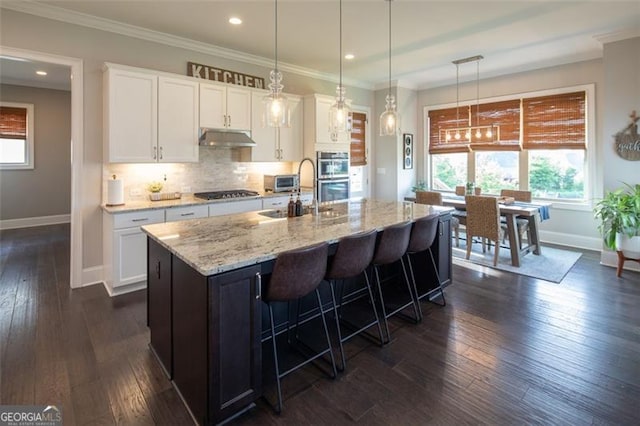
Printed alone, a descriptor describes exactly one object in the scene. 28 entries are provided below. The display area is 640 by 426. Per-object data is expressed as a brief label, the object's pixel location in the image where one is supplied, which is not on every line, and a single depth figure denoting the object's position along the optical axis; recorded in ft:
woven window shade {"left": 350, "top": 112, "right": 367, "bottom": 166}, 22.58
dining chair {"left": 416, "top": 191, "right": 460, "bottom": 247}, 17.88
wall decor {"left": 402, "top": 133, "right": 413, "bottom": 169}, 23.48
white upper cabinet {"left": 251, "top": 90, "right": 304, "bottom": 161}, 16.25
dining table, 15.24
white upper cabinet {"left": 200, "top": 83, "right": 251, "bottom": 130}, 14.53
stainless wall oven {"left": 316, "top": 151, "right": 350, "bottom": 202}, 18.52
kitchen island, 5.97
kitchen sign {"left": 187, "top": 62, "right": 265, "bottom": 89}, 15.14
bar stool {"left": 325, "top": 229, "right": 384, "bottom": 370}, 7.81
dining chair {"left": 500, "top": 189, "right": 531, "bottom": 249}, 16.48
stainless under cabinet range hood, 14.24
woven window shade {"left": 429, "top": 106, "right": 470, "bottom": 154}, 22.40
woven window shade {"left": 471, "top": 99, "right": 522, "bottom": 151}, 20.12
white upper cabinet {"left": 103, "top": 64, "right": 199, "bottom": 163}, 12.36
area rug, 14.41
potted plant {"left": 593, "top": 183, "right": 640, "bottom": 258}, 13.60
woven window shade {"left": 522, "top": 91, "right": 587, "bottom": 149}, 17.94
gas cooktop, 14.75
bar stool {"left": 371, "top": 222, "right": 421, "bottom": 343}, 8.95
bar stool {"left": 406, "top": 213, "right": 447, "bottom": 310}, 10.11
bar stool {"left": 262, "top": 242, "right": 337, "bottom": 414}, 6.52
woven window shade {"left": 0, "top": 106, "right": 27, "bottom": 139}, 22.49
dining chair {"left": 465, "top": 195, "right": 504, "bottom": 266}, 15.08
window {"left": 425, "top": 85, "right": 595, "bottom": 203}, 18.11
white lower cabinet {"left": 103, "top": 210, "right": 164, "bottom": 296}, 11.96
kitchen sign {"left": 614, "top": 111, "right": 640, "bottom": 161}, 14.33
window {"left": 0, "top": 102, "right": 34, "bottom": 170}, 22.56
